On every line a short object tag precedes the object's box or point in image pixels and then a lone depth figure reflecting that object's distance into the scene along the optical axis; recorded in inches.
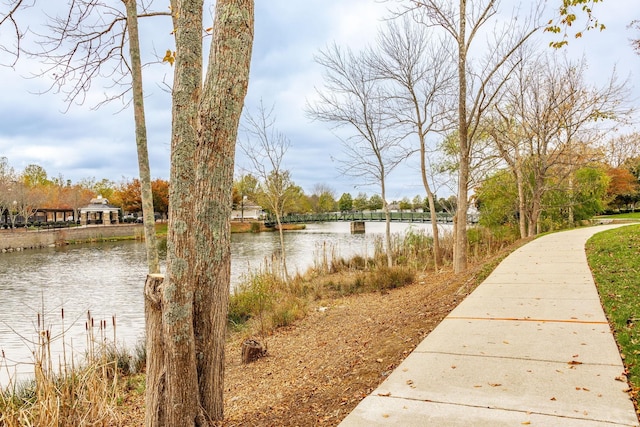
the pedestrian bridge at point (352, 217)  1475.1
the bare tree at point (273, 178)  542.6
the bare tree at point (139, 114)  211.8
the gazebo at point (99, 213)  2273.6
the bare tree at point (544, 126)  540.7
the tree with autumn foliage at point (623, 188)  1320.1
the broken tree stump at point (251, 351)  255.0
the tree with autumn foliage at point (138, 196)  2150.6
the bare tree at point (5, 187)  1804.9
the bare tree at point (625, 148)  1410.9
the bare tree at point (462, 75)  358.9
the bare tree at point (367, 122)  539.2
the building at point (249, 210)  3034.0
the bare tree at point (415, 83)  490.6
